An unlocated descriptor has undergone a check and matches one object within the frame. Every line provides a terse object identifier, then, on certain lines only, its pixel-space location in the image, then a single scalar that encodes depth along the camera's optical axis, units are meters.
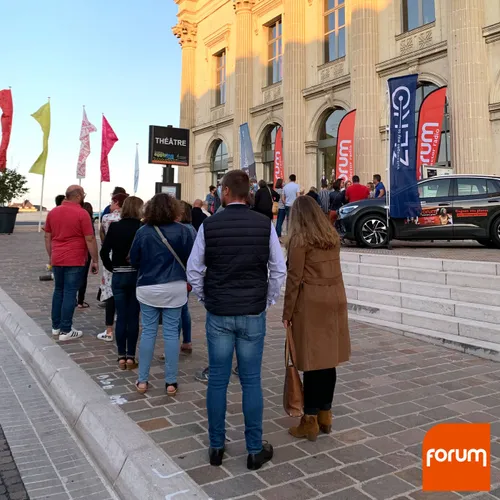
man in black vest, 2.97
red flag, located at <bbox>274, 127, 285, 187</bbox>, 22.38
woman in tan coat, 3.28
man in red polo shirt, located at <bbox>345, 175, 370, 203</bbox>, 13.05
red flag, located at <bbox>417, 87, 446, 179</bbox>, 14.88
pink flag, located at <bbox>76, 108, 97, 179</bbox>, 24.86
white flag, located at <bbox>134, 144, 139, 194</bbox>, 34.12
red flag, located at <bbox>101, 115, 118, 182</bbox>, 25.25
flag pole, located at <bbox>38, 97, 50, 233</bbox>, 23.78
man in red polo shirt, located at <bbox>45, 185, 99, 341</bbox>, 6.00
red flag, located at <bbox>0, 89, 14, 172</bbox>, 24.53
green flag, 23.12
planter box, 26.53
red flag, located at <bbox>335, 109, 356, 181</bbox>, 18.75
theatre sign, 16.62
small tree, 31.20
